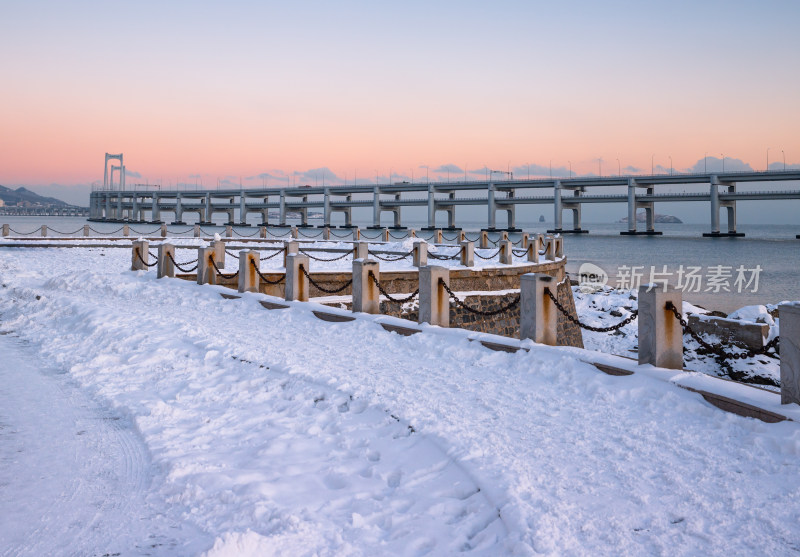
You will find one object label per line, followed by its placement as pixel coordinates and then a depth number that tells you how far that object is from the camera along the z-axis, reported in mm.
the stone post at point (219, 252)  17500
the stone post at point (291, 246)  22433
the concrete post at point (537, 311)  8789
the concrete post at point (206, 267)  15977
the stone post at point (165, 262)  17625
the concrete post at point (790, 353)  5746
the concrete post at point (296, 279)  13289
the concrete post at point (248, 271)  14531
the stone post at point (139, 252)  19719
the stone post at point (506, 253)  23859
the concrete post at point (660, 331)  7262
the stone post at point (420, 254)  21359
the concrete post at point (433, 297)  10547
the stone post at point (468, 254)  22156
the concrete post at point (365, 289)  11922
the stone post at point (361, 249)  20697
